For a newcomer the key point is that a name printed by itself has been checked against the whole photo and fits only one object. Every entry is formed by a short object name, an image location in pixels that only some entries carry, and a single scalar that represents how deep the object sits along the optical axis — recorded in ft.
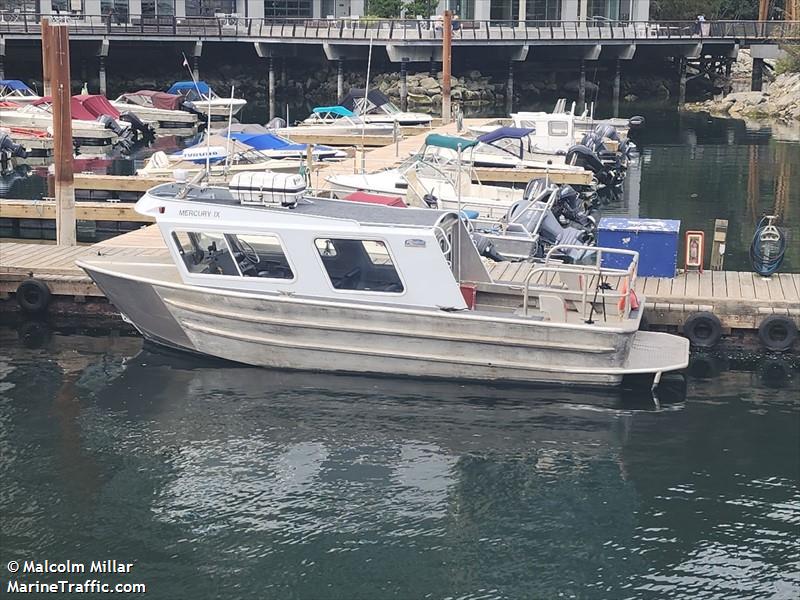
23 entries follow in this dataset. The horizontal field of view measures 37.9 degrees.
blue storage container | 63.93
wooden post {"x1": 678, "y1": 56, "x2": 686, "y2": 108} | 221.25
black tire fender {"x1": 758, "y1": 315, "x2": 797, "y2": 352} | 60.03
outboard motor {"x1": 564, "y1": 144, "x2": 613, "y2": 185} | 110.63
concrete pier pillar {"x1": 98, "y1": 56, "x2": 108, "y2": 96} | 202.69
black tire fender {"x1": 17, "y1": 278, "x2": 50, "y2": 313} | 65.41
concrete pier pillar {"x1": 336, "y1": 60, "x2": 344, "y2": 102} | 203.92
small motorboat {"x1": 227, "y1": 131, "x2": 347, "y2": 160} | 111.24
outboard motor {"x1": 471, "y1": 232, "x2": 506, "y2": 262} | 68.64
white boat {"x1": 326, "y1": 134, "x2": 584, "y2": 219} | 84.33
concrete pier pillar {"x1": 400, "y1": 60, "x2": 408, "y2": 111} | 200.13
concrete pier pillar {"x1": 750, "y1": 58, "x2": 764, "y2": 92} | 215.92
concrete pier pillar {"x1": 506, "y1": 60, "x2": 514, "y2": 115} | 209.97
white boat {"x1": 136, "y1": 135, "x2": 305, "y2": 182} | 101.65
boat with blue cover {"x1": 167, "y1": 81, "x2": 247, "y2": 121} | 173.61
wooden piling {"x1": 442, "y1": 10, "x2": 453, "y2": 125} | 150.51
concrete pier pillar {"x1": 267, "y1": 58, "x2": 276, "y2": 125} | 202.78
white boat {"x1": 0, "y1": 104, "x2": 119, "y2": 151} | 151.23
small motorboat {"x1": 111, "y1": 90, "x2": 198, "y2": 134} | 172.96
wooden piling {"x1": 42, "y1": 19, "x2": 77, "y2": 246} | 68.85
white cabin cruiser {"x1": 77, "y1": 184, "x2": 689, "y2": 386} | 53.98
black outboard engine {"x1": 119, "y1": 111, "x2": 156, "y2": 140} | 164.14
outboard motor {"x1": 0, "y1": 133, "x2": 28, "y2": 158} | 132.98
